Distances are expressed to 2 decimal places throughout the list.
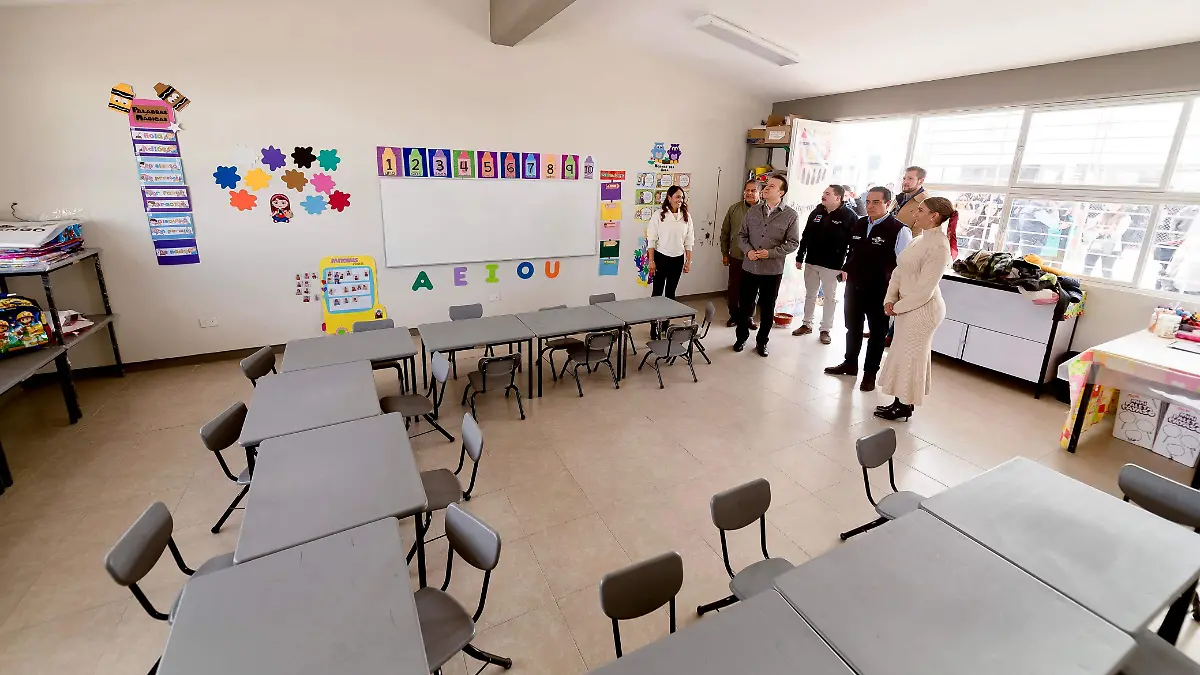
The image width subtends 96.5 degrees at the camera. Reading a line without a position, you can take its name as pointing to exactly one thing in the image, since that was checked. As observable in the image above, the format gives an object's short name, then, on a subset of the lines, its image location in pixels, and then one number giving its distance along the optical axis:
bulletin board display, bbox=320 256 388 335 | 5.63
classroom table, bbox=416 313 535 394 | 4.15
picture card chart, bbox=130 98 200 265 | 4.62
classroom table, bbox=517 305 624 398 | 4.54
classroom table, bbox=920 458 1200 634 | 1.65
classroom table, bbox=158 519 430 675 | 1.40
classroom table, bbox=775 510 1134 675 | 1.43
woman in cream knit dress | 3.75
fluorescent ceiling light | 5.01
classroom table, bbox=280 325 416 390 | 3.64
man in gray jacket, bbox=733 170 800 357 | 5.39
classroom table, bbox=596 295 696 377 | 4.98
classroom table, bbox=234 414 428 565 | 1.91
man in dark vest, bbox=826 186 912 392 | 4.63
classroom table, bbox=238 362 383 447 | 2.65
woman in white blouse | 5.82
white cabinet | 4.86
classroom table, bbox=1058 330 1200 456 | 3.44
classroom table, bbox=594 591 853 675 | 1.38
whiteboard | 5.80
